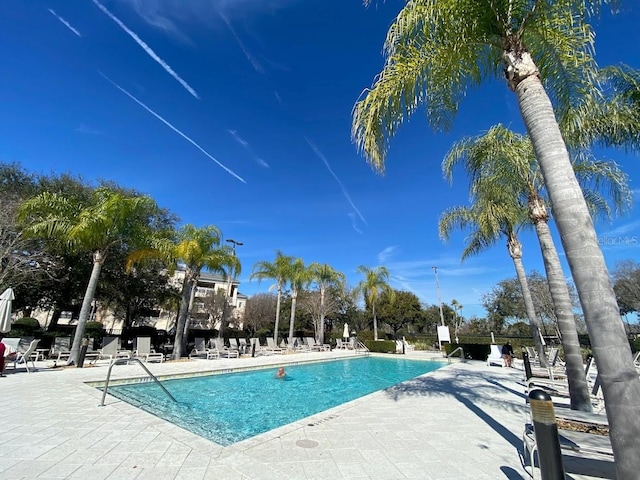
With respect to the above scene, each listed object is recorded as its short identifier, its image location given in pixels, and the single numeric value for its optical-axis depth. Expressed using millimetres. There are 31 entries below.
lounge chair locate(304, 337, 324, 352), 25100
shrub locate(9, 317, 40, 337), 15107
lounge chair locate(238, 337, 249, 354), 18675
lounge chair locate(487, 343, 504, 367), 16011
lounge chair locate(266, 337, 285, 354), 21397
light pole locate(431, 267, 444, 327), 36094
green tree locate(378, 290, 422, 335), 43125
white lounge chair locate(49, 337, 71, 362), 12227
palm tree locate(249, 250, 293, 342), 26328
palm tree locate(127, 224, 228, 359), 15094
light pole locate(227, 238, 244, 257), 24766
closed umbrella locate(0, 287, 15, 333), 9211
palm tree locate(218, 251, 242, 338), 16641
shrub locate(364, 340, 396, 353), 23797
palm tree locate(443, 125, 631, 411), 7473
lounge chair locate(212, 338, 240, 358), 16844
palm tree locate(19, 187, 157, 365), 12039
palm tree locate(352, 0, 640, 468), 2504
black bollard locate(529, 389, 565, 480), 2244
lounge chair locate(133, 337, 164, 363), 13531
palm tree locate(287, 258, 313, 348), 26770
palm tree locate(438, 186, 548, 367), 10367
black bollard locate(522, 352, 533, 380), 8308
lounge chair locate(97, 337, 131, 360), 12623
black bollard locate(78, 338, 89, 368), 11079
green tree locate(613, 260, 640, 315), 30625
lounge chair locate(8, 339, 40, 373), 9586
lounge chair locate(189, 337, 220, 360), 16344
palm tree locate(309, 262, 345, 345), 29266
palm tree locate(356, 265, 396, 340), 30016
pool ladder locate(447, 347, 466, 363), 19866
